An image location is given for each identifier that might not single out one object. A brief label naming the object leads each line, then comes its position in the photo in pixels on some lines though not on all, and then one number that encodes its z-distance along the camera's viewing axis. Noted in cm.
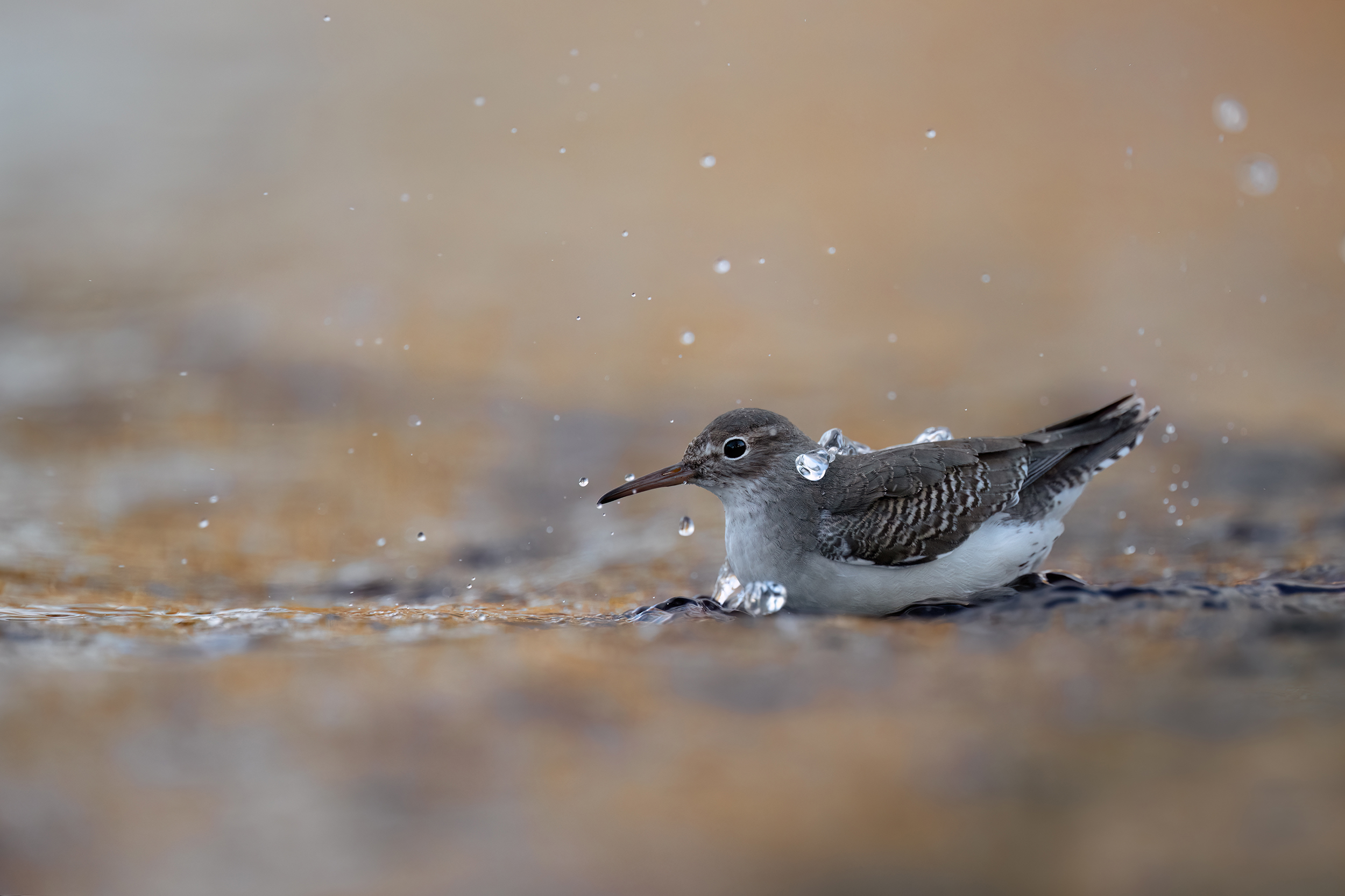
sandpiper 848
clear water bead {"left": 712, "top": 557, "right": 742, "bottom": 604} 904
